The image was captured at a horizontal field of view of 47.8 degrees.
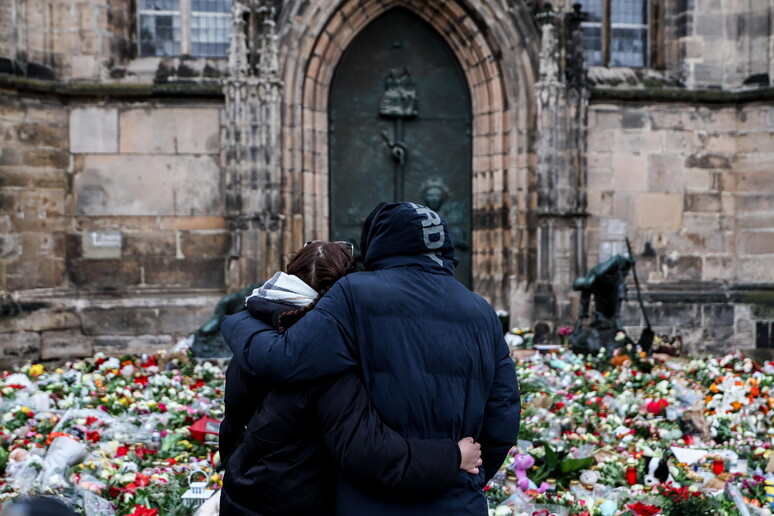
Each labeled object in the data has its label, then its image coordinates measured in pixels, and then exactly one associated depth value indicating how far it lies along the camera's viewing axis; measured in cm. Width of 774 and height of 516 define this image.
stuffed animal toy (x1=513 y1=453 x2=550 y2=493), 489
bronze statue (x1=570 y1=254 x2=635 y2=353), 845
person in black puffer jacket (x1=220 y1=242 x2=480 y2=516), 240
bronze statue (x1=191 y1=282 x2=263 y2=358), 834
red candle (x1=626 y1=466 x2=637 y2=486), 505
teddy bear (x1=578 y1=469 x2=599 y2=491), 504
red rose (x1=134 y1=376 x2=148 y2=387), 749
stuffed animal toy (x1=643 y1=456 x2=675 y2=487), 501
